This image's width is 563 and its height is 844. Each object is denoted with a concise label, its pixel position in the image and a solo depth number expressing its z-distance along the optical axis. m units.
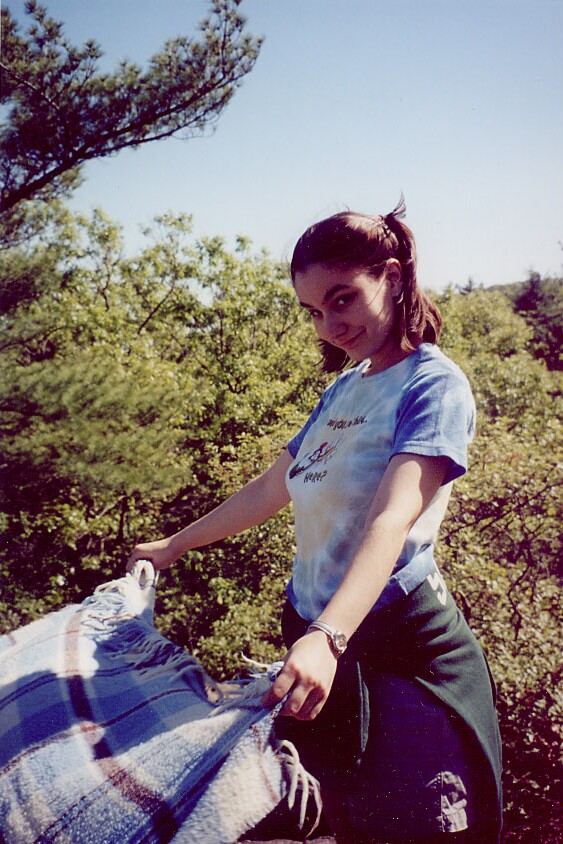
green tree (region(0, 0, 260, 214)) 5.40
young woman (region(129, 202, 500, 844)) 1.03
